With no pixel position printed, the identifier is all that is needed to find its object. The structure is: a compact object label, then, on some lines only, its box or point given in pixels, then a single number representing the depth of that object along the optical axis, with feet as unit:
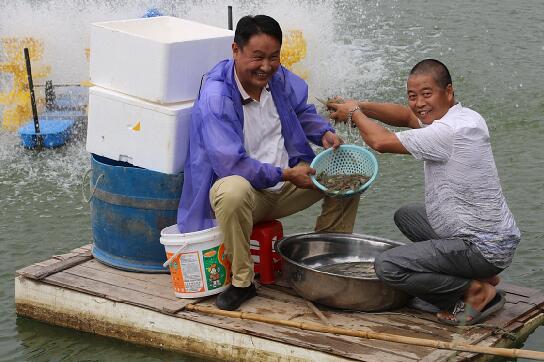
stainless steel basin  17.98
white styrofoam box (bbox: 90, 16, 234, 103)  18.90
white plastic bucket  18.48
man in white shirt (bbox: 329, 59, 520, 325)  17.21
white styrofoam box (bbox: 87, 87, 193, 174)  19.03
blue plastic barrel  19.60
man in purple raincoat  17.94
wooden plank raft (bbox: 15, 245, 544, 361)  17.03
